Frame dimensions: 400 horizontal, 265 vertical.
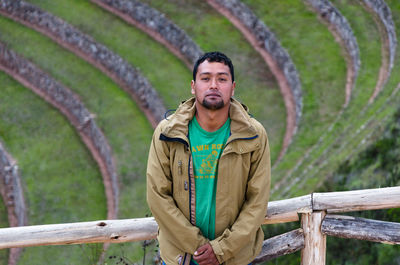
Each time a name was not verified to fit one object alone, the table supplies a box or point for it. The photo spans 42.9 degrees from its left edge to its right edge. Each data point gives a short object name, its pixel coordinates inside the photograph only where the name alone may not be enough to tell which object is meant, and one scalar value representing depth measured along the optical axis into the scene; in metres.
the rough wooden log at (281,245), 5.91
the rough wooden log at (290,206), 5.75
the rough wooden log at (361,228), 5.65
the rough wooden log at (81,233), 5.61
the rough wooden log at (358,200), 5.56
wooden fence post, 5.85
